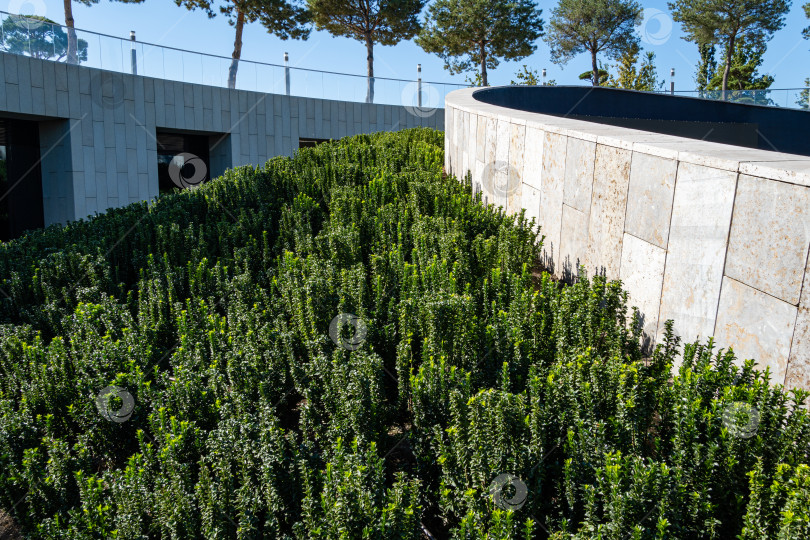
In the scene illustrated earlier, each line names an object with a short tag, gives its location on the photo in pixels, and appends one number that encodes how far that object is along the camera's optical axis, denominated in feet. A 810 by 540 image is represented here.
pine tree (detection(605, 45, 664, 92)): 134.82
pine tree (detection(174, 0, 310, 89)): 89.25
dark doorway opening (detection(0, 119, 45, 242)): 56.65
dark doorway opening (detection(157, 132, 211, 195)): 68.23
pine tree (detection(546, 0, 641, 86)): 128.67
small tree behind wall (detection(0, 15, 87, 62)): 50.47
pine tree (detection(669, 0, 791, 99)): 121.80
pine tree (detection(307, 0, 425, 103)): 99.30
